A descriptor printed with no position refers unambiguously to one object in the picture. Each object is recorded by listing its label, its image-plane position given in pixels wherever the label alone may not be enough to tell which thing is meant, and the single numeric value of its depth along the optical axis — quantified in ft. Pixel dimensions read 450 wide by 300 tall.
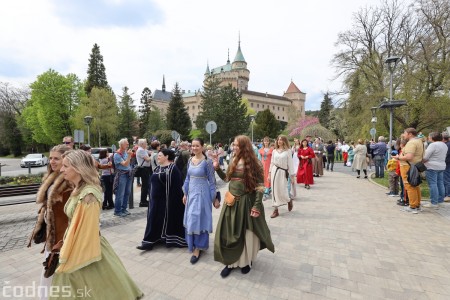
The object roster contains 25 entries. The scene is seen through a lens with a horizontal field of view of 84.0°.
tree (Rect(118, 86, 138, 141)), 159.63
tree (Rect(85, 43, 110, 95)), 156.97
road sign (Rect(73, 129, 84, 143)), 48.26
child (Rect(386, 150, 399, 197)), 29.35
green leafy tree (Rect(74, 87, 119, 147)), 124.98
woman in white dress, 21.76
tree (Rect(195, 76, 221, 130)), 147.23
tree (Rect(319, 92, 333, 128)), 214.46
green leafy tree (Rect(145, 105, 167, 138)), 171.02
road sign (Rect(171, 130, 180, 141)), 61.82
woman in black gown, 15.20
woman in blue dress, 13.60
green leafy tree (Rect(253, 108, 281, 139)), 189.47
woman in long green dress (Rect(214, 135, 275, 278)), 11.98
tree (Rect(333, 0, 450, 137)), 58.23
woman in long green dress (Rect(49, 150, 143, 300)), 6.70
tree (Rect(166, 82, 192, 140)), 160.04
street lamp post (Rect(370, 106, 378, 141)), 66.44
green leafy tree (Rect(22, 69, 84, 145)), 121.49
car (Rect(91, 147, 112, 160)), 78.19
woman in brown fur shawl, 7.78
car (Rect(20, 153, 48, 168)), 82.12
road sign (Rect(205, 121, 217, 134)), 44.82
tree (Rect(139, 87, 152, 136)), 179.42
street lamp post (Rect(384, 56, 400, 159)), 30.89
